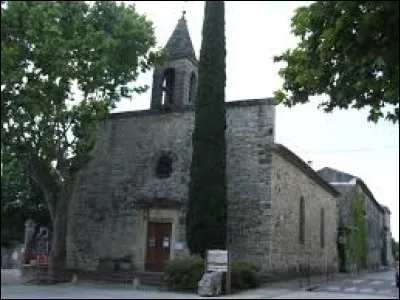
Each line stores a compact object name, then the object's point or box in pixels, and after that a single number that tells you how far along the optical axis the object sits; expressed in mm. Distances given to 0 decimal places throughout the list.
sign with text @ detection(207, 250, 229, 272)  16953
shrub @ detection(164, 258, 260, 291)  17625
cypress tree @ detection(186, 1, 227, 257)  19516
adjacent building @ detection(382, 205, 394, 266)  67456
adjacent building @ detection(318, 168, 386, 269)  39688
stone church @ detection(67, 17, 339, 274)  20969
